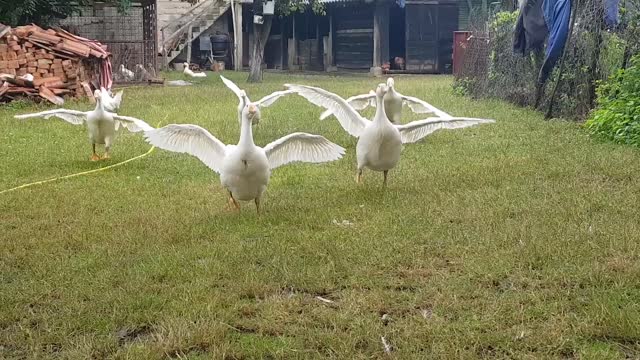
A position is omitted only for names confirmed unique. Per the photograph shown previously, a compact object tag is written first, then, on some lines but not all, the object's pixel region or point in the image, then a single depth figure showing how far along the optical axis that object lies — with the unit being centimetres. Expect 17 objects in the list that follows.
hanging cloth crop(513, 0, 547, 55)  1370
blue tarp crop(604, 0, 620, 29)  1077
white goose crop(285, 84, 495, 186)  736
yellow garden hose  792
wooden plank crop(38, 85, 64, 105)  1608
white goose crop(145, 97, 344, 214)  630
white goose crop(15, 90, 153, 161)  935
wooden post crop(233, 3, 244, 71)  3008
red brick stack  1609
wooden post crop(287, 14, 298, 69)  3303
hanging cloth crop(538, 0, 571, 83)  1191
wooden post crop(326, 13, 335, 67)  3173
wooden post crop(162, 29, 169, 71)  2975
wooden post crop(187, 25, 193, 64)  3081
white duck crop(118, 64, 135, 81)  2295
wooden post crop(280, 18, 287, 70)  3347
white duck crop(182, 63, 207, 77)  2611
